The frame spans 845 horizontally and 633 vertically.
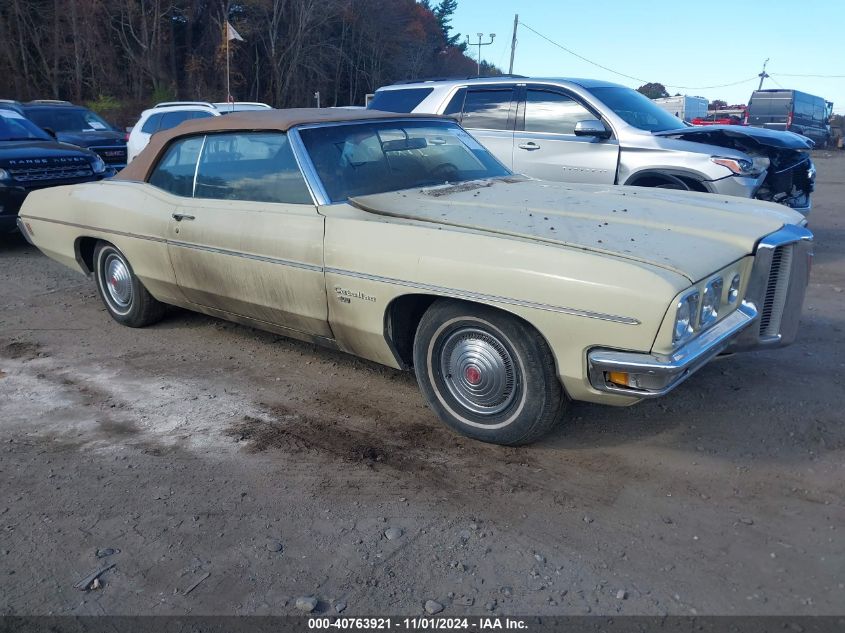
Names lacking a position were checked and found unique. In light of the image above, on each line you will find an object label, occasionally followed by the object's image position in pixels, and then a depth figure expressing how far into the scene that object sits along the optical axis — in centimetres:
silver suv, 689
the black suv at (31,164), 794
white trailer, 3478
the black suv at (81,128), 1232
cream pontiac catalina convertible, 296
